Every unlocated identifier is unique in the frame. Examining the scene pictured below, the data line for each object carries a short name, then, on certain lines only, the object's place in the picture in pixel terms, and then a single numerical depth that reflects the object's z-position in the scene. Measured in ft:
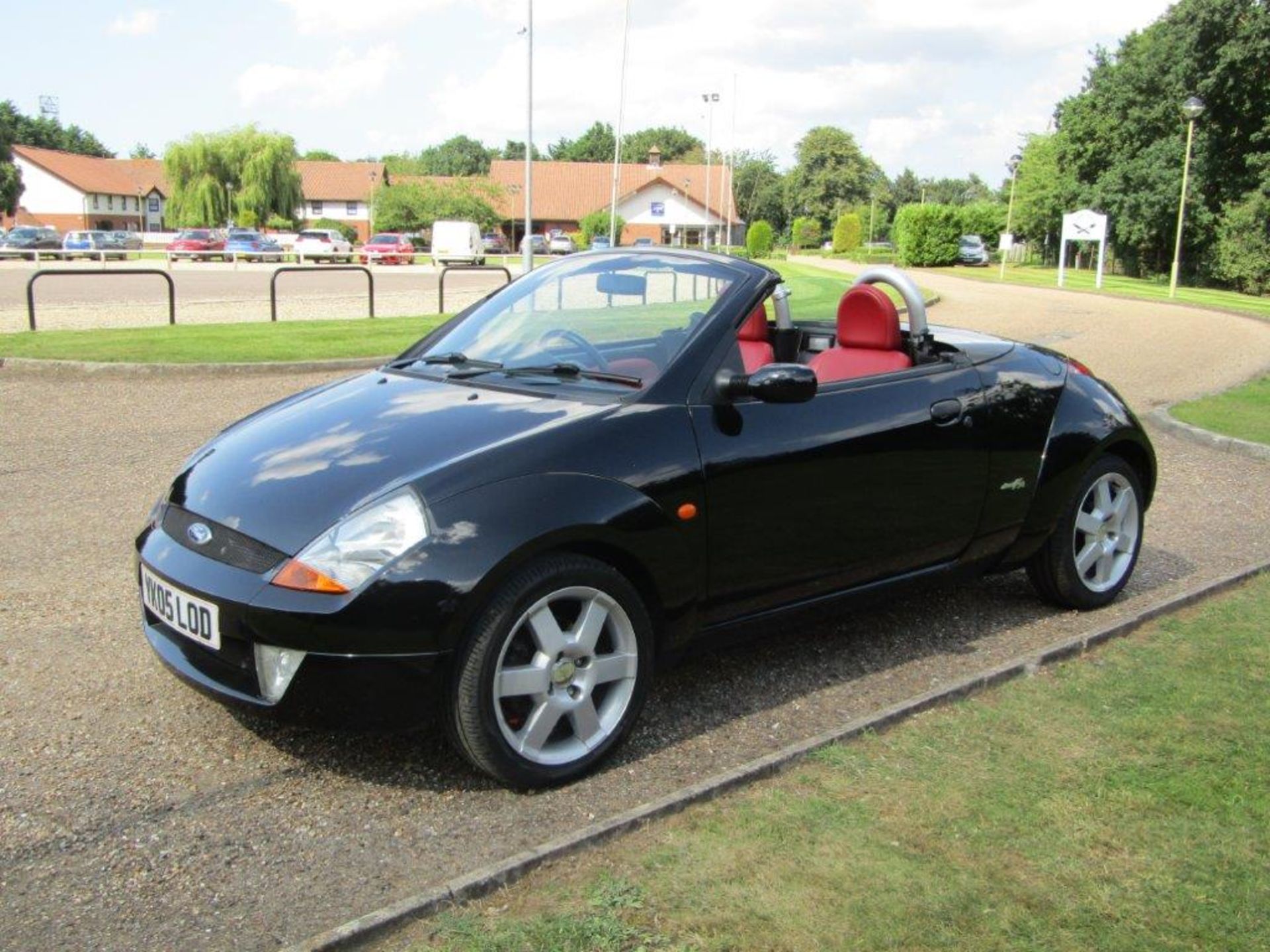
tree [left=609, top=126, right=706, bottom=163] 512.63
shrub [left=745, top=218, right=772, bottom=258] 187.42
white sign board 142.20
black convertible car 10.89
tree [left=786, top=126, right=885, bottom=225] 404.36
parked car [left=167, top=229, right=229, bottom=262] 181.47
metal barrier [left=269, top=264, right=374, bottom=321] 58.95
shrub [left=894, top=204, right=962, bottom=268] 185.78
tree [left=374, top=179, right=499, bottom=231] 257.34
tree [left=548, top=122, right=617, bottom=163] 521.65
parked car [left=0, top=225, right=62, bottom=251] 186.80
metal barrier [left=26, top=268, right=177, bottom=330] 46.26
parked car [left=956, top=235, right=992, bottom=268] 219.00
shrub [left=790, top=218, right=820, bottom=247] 325.36
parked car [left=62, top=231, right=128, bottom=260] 170.50
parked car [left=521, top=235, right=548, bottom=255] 232.94
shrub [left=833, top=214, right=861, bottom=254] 277.03
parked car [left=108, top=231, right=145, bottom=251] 196.96
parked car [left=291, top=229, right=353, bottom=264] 192.03
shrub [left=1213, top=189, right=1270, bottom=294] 143.95
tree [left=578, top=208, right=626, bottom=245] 246.47
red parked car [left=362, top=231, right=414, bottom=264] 192.95
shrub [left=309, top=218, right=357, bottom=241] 281.74
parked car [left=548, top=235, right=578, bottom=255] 223.73
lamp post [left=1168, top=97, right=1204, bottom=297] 114.32
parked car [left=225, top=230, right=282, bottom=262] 175.83
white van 201.26
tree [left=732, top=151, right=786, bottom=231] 414.00
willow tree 270.67
